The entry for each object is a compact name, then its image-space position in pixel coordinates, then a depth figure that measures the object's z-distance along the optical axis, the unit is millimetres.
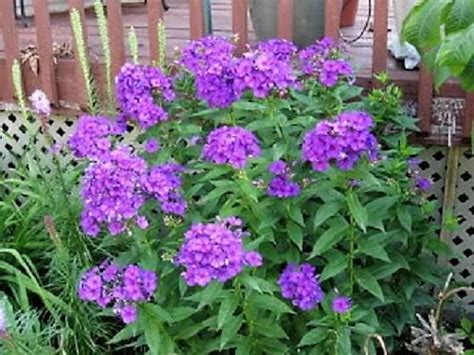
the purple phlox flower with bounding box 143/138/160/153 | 2512
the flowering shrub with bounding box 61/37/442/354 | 2133
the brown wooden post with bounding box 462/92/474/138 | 3020
